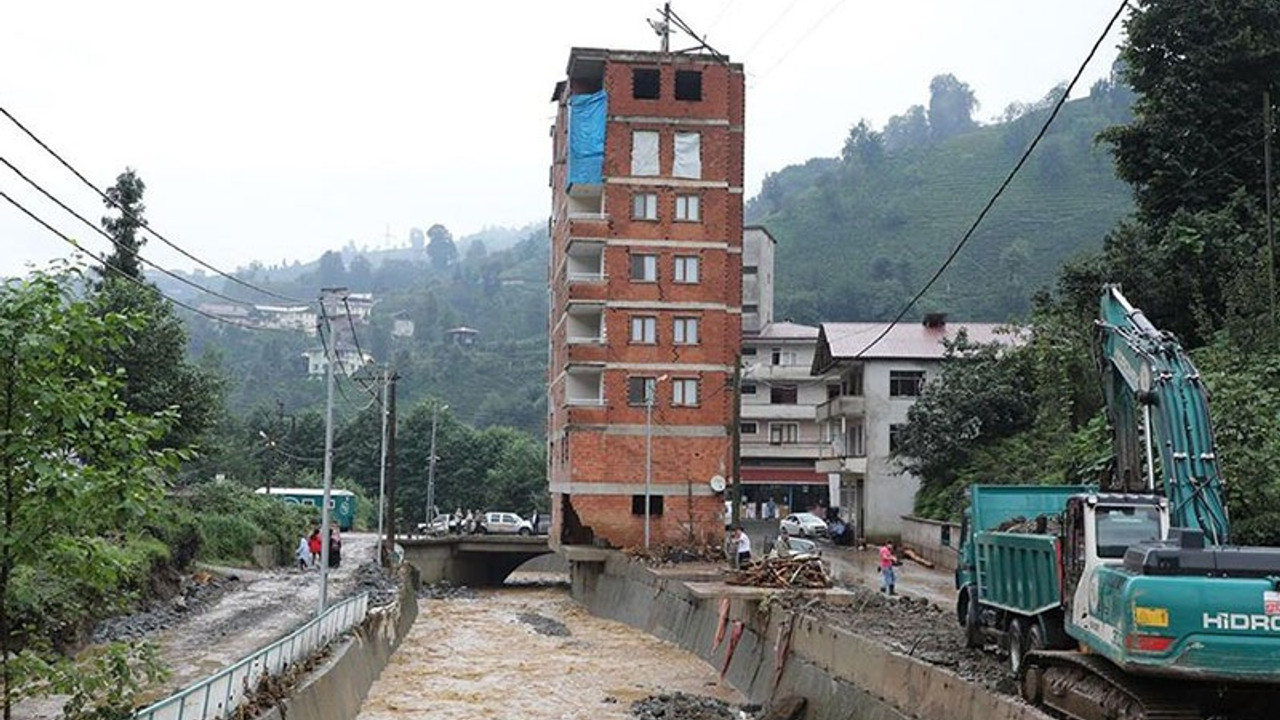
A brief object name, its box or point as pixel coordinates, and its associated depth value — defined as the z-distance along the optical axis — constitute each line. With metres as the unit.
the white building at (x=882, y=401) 65.56
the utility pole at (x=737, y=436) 42.38
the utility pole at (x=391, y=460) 57.56
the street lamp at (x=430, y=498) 85.08
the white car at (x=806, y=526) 71.50
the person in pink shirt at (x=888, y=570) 35.94
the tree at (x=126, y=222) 51.66
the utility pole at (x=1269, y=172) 35.84
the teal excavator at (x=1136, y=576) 13.92
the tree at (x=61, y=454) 10.38
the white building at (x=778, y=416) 96.12
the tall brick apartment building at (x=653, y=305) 57.09
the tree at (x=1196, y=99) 43.25
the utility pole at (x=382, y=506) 55.78
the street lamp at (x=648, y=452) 56.19
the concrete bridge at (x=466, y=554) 74.12
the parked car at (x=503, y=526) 82.62
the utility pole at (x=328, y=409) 29.64
